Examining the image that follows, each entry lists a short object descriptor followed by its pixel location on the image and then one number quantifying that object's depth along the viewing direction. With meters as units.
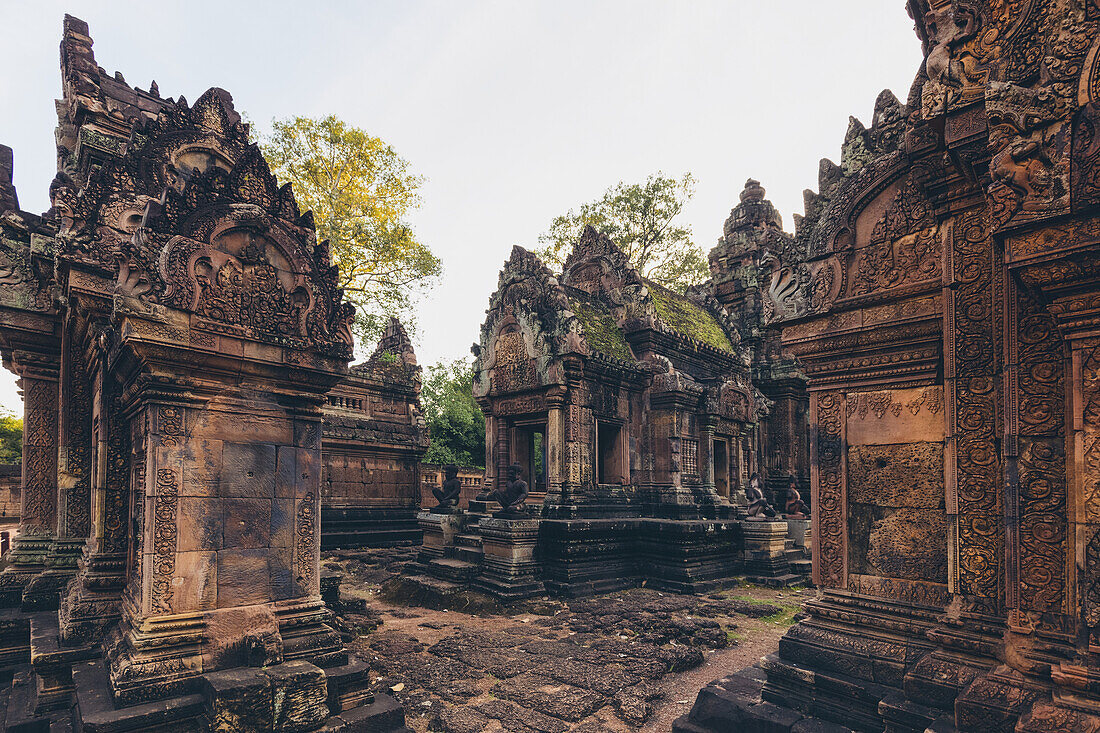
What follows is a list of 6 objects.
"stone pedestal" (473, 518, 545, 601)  9.05
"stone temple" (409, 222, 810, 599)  9.84
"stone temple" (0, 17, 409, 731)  3.69
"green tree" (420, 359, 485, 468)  23.59
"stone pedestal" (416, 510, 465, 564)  11.01
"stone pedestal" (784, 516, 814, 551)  12.45
